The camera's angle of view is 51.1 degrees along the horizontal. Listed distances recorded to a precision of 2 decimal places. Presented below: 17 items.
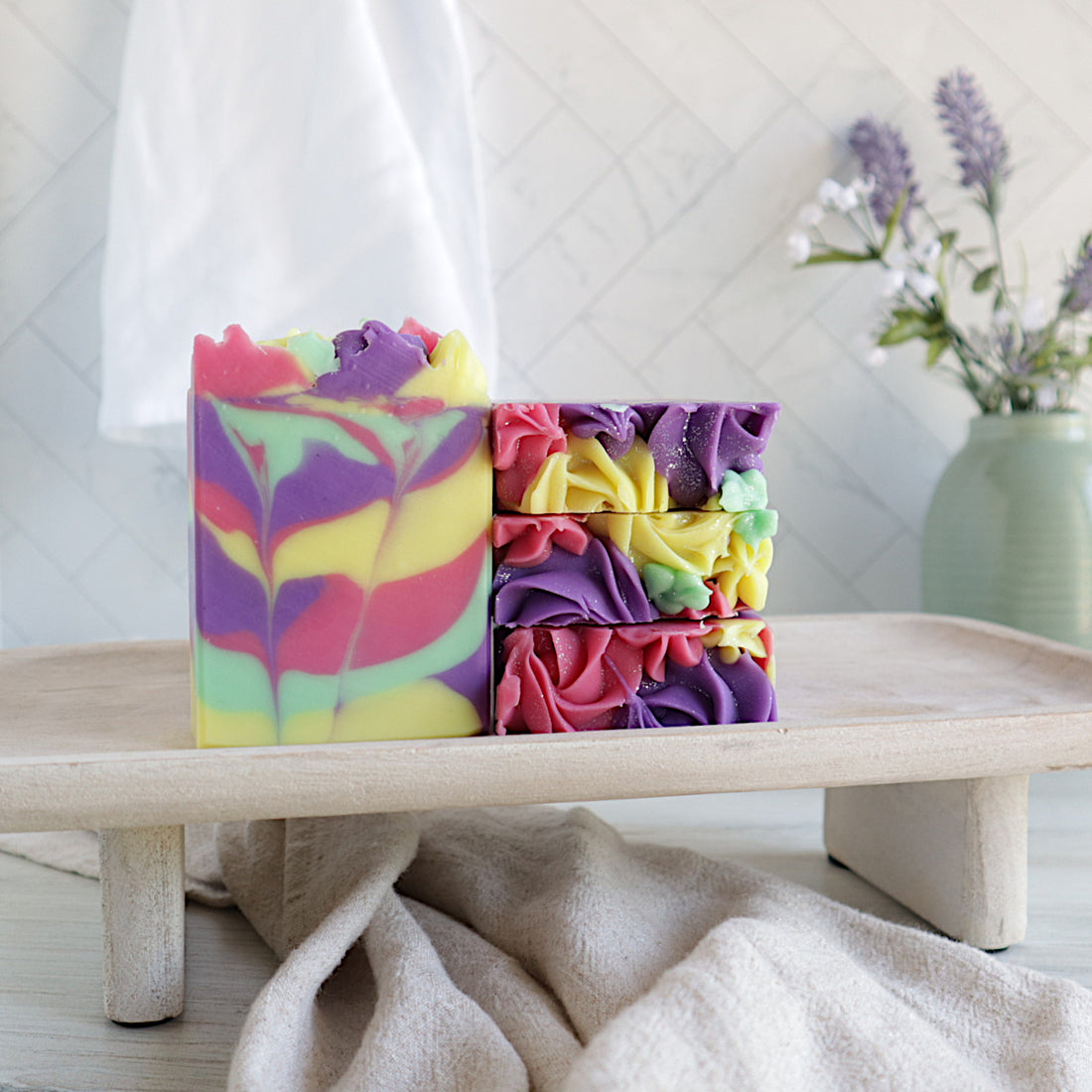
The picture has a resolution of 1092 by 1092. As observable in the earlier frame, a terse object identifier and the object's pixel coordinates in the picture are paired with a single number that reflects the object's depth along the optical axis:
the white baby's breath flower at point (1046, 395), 1.08
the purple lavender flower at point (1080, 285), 1.08
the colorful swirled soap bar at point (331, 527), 0.51
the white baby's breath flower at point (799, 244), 1.13
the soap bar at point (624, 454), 0.52
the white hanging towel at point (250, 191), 1.05
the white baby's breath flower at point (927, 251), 1.11
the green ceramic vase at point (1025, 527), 1.07
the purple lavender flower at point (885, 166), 1.15
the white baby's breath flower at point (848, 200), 1.12
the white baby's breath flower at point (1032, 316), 1.06
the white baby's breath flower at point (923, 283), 1.11
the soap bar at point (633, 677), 0.53
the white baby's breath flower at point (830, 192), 1.13
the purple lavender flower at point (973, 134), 1.12
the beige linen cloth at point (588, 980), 0.44
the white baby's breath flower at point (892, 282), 1.09
